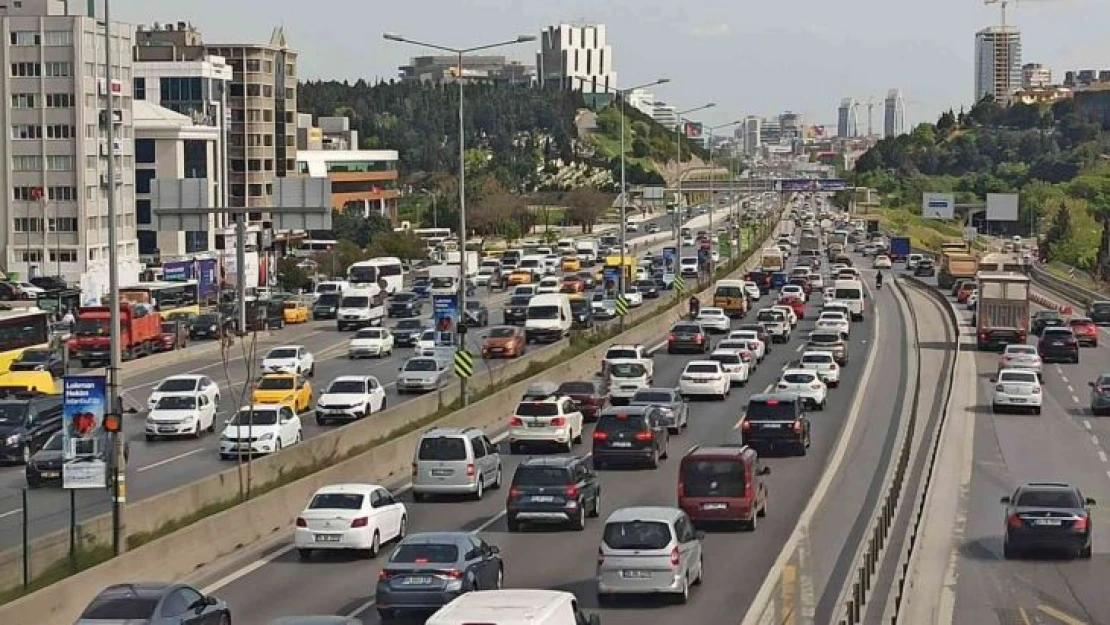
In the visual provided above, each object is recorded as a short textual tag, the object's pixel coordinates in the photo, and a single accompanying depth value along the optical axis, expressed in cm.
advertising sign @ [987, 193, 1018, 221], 18812
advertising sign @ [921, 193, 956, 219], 19625
